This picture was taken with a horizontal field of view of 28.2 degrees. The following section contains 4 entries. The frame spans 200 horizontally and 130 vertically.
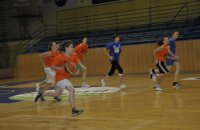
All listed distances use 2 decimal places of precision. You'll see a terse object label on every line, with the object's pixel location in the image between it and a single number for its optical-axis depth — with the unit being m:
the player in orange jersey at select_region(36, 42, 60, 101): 12.12
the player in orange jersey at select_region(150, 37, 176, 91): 13.09
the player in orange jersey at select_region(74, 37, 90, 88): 16.03
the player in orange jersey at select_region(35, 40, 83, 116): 8.90
